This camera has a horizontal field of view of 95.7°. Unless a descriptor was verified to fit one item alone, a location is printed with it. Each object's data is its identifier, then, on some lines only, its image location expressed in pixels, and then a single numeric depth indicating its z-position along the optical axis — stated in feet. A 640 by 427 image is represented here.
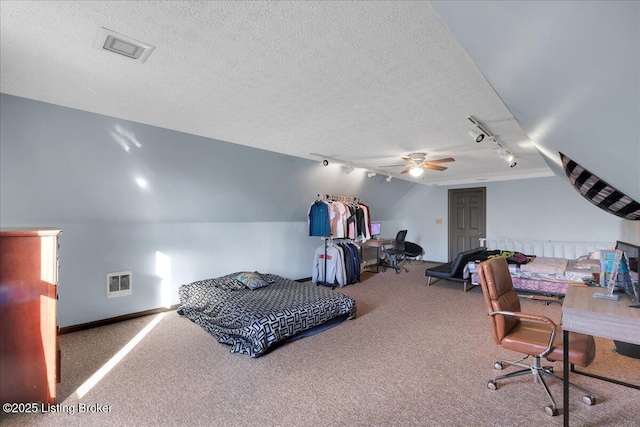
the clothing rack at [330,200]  18.65
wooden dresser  6.24
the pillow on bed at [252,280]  13.84
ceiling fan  14.30
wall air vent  12.07
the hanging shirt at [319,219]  18.30
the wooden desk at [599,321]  5.55
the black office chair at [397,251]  23.73
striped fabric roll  8.04
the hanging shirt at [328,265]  18.15
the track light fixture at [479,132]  10.16
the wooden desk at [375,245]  23.94
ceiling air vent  5.35
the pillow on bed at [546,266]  15.39
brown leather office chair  6.77
